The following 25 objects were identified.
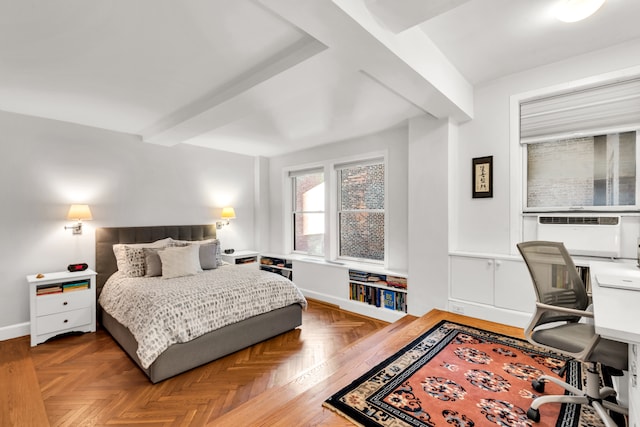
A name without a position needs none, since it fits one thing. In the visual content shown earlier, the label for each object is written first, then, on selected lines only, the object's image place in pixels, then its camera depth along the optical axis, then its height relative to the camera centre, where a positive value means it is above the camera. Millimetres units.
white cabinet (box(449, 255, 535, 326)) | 2775 -754
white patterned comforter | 2422 -862
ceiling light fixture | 1768 +1234
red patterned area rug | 1661 -1151
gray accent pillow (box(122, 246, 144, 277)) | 3504 -600
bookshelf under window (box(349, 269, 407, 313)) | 3693 -1015
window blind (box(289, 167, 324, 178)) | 4969 +696
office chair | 1437 -662
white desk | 969 -398
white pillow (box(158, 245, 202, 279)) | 3447 -589
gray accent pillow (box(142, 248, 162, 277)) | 3463 -610
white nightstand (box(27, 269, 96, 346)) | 3047 -975
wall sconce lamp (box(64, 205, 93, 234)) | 3436 -34
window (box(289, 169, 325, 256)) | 5055 +12
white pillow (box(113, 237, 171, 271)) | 3584 -438
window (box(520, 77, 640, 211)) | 2430 +572
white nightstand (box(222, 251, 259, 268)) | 4831 -766
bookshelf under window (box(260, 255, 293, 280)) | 5039 -932
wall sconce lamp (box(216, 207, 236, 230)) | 4867 -68
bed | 2445 -1124
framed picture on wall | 3061 +363
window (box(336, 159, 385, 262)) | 4316 +23
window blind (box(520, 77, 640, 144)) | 2412 +863
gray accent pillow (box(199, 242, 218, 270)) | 3938 -596
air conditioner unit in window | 2436 -187
